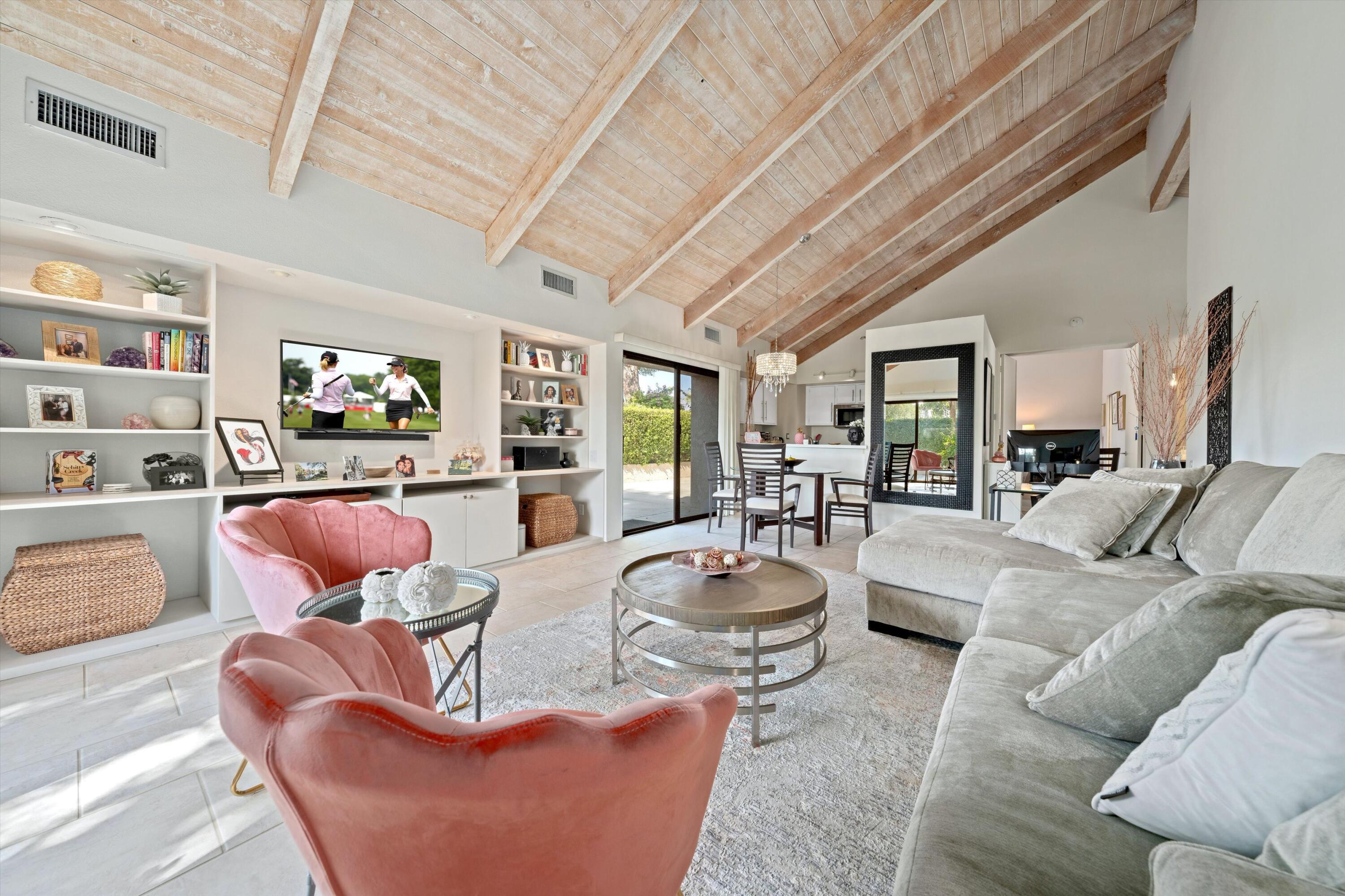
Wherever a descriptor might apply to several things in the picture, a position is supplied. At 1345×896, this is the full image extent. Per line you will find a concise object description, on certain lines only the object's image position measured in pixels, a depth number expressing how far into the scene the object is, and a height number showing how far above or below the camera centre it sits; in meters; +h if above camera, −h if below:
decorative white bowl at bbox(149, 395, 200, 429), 2.87 +0.15
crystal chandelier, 6.30 +0.99
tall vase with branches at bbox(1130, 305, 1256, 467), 3.38 +0.40
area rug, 1.30 -1.04
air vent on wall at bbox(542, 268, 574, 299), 4.56 +1.44
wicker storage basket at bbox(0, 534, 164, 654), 2.37 -0.75
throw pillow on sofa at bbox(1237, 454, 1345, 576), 1.28 -0.22
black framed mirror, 6.05 +0.28
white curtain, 7.23 +0.41
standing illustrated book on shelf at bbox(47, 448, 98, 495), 2.62 -0.18
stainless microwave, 8.49 +0.48
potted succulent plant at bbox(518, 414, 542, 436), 4.86 +0.17
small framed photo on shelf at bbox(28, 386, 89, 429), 2.56 +0.15
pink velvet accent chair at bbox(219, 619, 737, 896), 0.51 -0.37
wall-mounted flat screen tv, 3.59 +0.38
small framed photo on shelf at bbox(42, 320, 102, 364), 2.54 +0.47
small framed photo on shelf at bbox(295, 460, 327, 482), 3.43 -0.21
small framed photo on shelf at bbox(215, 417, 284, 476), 3.13 -0.05
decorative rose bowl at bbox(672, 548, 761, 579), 2.24 -0.53
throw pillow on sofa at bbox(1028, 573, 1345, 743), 0.74 -0.32
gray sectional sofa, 0.71 -0.56
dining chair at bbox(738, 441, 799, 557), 4.66 -0.39
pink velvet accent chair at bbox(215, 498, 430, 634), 1.84 -0.43
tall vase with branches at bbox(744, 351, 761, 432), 7.66 +0.99
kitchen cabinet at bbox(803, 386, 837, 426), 8.61 +0.66
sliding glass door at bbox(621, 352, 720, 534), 5.90 +0.05
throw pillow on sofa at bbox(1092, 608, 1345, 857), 0.54 -0.35
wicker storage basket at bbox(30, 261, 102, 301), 2.48 +0.77
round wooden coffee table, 1.81 -0.60
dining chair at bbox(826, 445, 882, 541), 5.37 -0.59
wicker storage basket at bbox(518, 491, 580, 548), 4.82 -0.72
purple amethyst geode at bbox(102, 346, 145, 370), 2.70 +0.42
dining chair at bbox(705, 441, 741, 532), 5.58 -0.49
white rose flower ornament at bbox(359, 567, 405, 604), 1.69 -0.48
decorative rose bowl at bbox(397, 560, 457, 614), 1.64 -0.47
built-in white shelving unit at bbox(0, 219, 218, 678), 2.53 +0.02
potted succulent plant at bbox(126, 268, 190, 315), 2.74 +0.81
